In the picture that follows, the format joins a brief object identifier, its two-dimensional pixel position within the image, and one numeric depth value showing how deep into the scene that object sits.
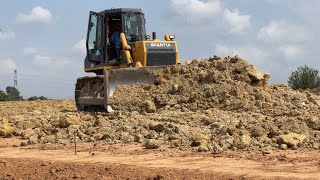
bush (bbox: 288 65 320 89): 30.88
